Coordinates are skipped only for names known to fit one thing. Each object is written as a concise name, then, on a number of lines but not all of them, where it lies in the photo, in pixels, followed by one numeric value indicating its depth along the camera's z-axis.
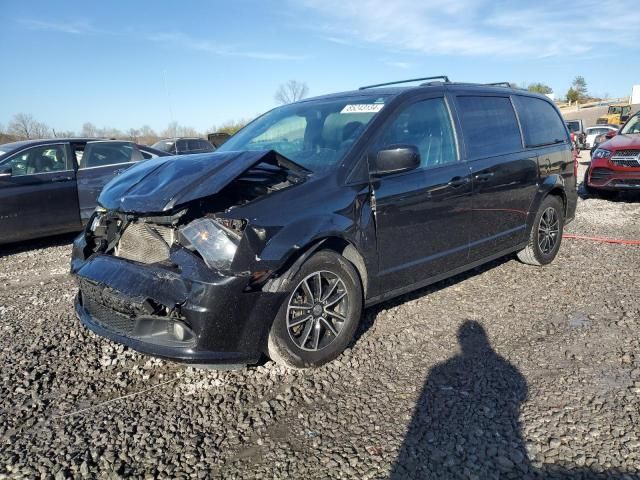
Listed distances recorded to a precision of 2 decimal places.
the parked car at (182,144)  17.75
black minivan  2.70
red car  8.70
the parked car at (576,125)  23.16
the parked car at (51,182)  6.46
